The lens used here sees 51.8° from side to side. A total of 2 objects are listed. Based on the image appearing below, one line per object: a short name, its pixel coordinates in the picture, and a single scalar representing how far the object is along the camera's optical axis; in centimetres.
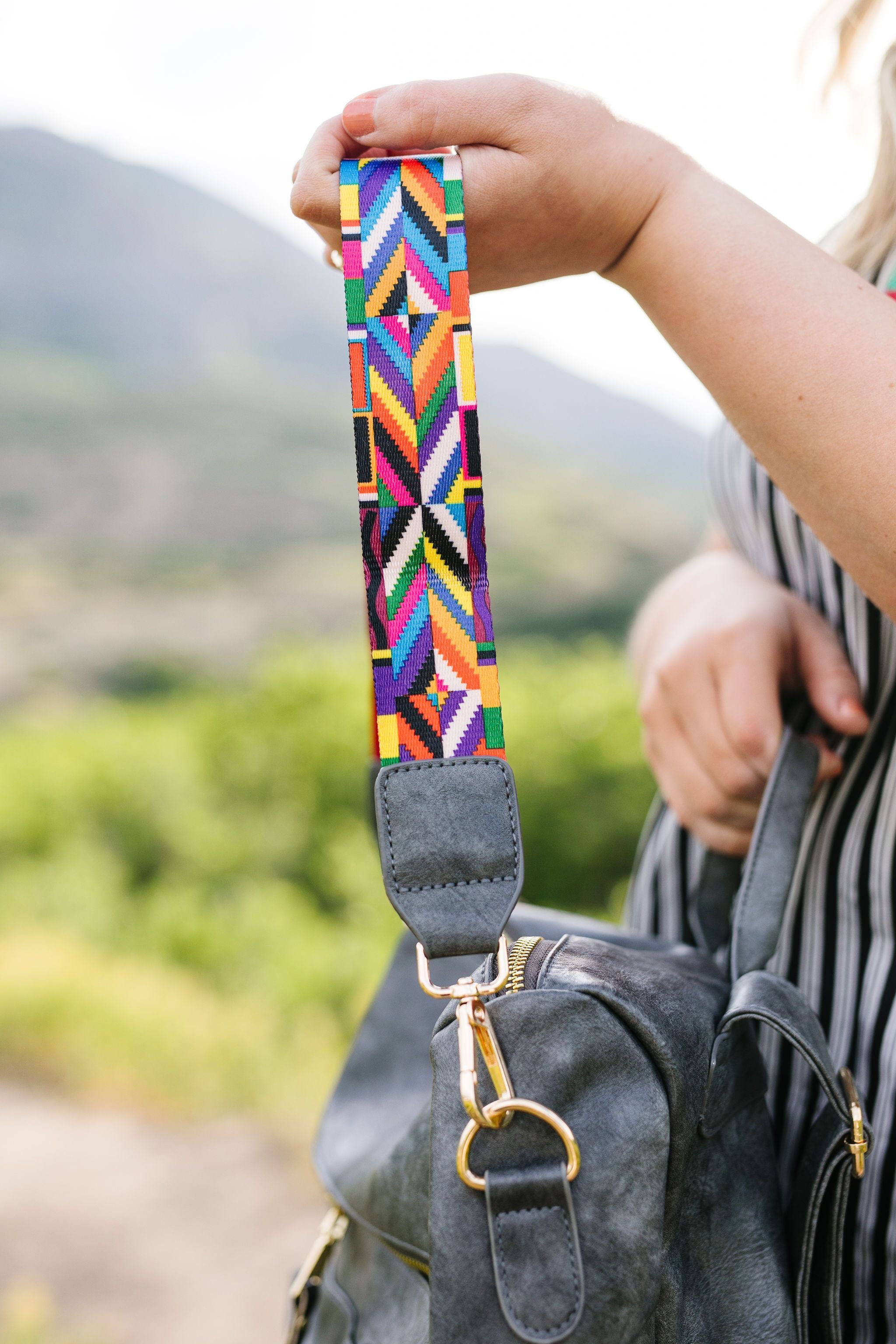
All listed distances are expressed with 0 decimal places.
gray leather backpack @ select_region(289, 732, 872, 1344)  43
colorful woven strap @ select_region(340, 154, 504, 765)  51
